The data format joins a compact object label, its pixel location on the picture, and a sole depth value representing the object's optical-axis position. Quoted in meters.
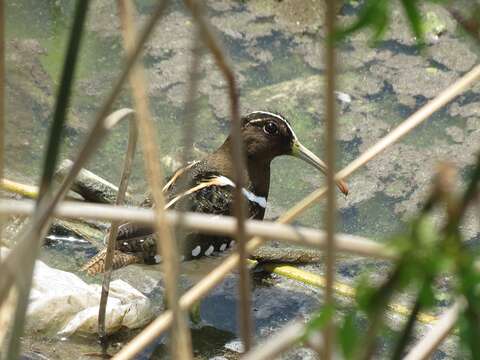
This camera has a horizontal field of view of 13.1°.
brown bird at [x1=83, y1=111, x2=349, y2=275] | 9.76
